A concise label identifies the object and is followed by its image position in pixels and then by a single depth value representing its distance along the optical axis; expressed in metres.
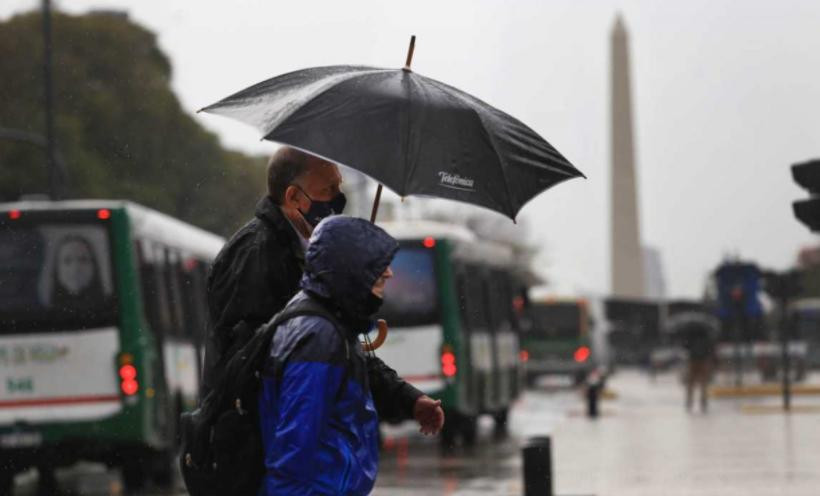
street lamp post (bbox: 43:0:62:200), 35.53
